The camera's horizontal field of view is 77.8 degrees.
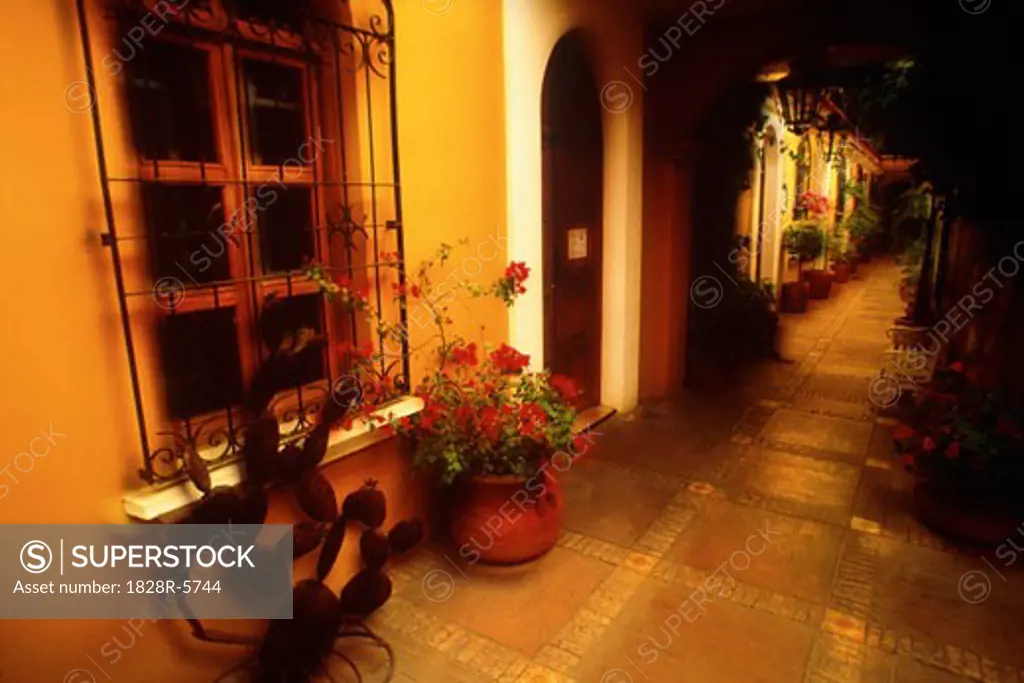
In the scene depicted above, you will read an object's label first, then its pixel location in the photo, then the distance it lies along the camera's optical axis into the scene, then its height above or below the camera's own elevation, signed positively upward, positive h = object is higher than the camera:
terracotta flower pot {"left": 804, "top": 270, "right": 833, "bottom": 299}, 11.49 -1.20
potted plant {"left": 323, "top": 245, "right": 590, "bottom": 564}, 3.14 -1.08
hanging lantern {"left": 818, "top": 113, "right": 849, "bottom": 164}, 6.84 +1.04
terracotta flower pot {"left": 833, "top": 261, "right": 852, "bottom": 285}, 12.88 -1.15
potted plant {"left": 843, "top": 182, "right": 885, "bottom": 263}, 14.55 -0.10
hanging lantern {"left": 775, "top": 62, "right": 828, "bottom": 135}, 5.82 +1.15
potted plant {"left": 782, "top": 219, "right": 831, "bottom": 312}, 10.38 -0.56
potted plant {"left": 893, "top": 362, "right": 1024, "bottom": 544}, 3.25 -1.30
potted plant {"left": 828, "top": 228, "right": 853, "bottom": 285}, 12.77 -0.87
